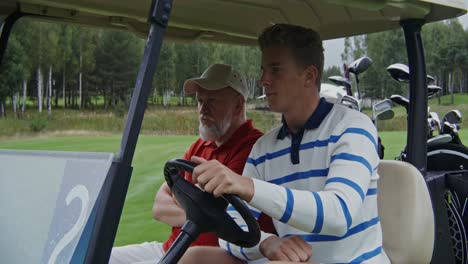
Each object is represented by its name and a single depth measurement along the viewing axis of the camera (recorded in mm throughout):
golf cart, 1474
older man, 2838
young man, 1762
